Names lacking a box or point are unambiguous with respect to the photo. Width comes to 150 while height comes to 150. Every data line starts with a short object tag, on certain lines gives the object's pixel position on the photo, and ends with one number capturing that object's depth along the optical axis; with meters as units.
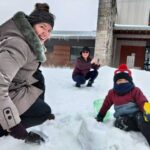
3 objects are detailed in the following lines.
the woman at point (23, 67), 1.06
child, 1.60
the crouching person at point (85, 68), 3.37
